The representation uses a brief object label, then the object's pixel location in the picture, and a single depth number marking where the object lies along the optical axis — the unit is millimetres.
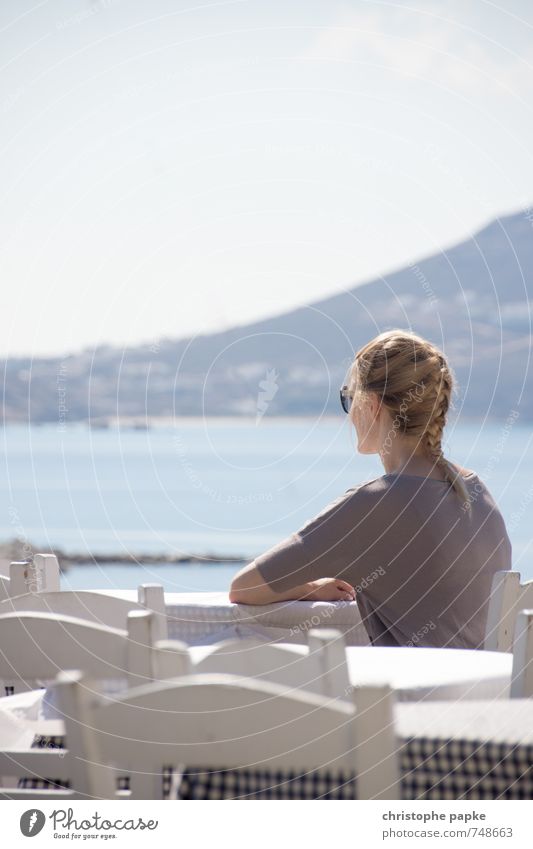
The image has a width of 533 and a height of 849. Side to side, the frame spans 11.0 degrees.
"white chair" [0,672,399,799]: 3716
